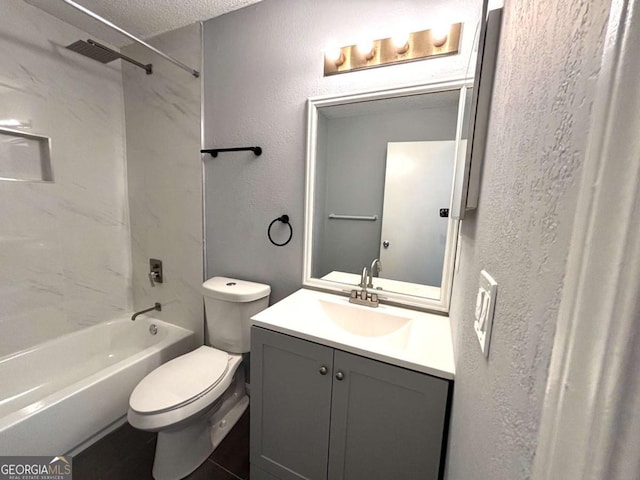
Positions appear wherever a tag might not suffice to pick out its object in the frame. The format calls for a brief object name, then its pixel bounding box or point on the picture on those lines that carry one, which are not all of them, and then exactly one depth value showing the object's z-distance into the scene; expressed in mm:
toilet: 1204
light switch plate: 461
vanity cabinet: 910
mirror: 1264
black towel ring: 1588
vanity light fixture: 1164
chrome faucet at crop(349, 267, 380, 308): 1372
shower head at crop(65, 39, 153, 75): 1581
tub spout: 2043
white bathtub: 1230
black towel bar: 1612
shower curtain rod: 1194
